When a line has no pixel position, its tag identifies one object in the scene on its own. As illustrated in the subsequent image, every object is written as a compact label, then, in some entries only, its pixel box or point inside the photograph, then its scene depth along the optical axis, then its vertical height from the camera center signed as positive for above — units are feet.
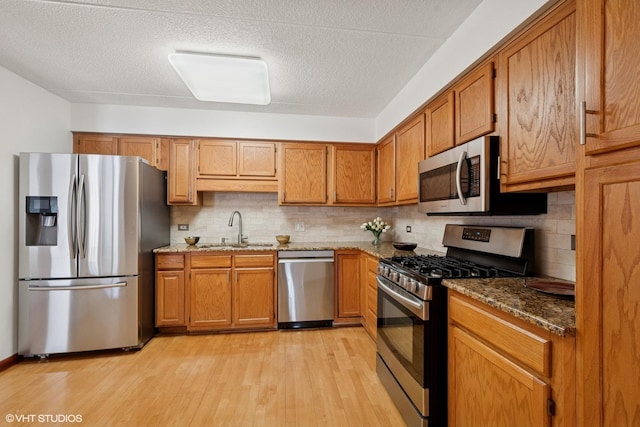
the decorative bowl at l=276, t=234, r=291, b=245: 11.56 -1.05
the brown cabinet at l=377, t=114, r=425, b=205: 8.31 +1.73
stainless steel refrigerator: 8.23 -1.22
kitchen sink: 10.82 -1.26
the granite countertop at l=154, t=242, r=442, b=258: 9.48 -1.26
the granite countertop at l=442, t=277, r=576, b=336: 3.01 -1.14
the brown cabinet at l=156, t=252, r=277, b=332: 10.01 -2.81
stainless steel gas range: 5.00 -1.84
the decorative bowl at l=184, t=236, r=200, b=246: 10.96 -1.06
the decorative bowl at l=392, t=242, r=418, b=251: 9.34 -1.10
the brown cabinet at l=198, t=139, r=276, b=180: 11.01 +2.14
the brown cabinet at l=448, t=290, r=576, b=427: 3.00 -1.97
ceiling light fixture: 6.50 +3.41
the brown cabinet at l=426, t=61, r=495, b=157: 5.28 +2.22
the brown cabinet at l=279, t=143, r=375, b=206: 11.45 +1.63
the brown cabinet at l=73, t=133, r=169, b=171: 10.48 +2.48
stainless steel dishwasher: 10.41 -2.77
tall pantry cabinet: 2.46 +0.01
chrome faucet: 11.46 -0.55
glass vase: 11.14 -1.05
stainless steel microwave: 5.10 +0.55
